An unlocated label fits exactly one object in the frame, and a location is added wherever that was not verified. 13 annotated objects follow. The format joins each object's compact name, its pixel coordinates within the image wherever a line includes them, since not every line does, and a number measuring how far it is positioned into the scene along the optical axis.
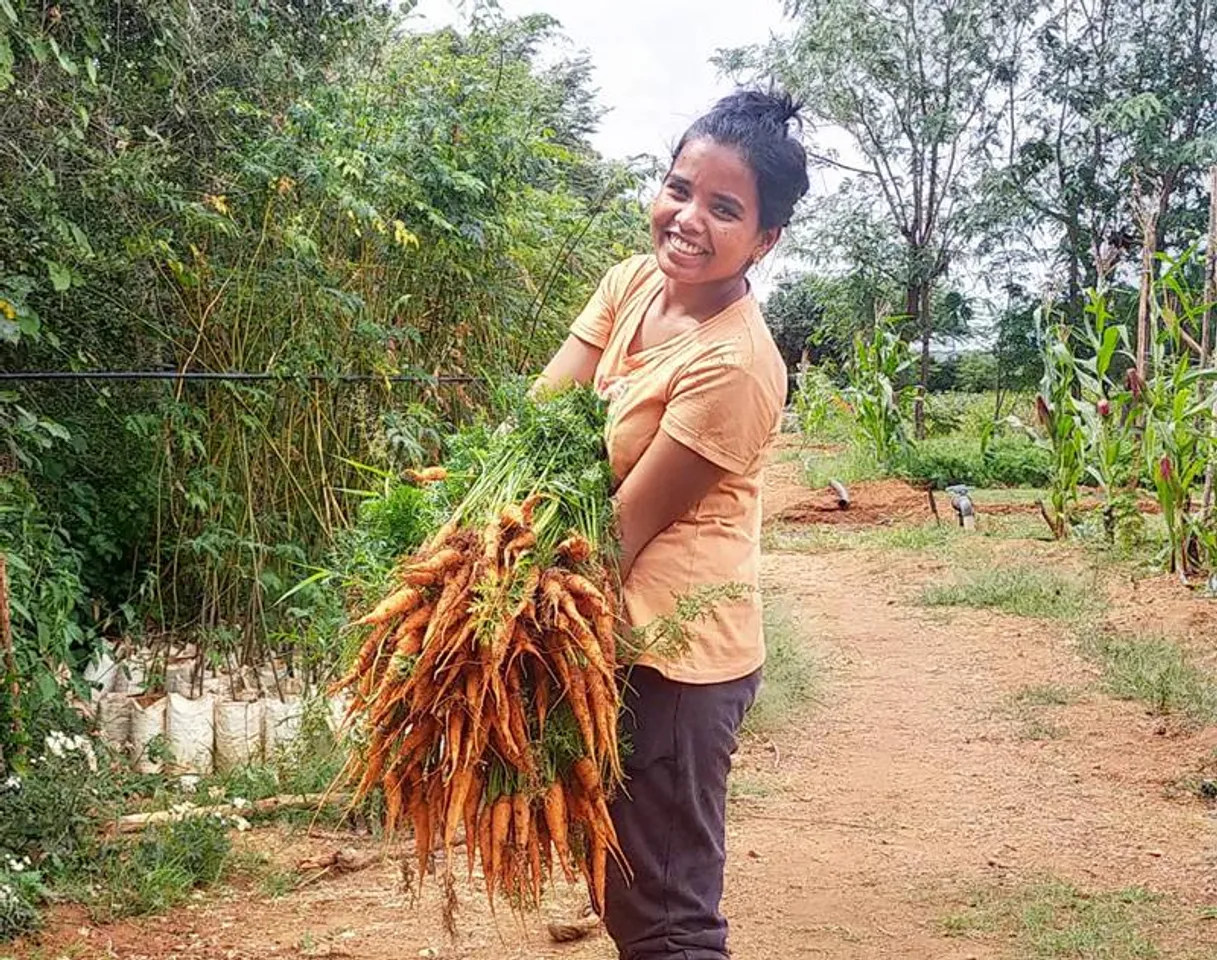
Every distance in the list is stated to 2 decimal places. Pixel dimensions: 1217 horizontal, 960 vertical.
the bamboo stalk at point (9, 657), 2.92
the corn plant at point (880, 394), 10.26
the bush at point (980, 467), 10.43
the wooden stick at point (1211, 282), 5.79
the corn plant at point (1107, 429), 6.68
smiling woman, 1.58
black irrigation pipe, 3.30
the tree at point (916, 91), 14.38
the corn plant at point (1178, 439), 5.69
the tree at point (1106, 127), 13.33
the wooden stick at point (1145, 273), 6.68
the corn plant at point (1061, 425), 7.11
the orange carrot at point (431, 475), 1.79
